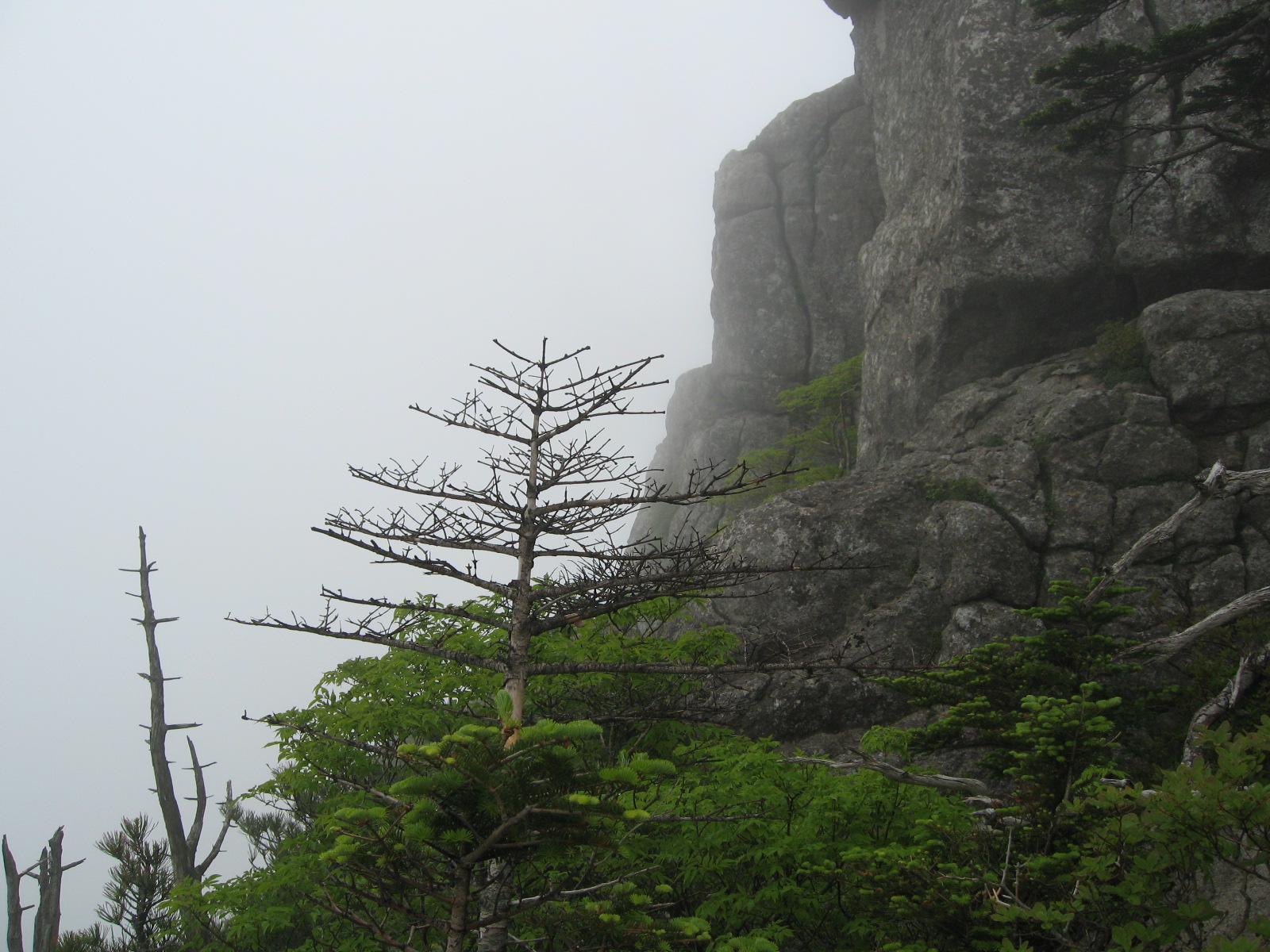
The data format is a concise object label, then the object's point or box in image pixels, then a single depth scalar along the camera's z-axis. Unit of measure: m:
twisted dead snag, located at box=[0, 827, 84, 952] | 17.38
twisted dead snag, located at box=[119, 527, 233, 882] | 17.08
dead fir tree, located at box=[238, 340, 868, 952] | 6.68
